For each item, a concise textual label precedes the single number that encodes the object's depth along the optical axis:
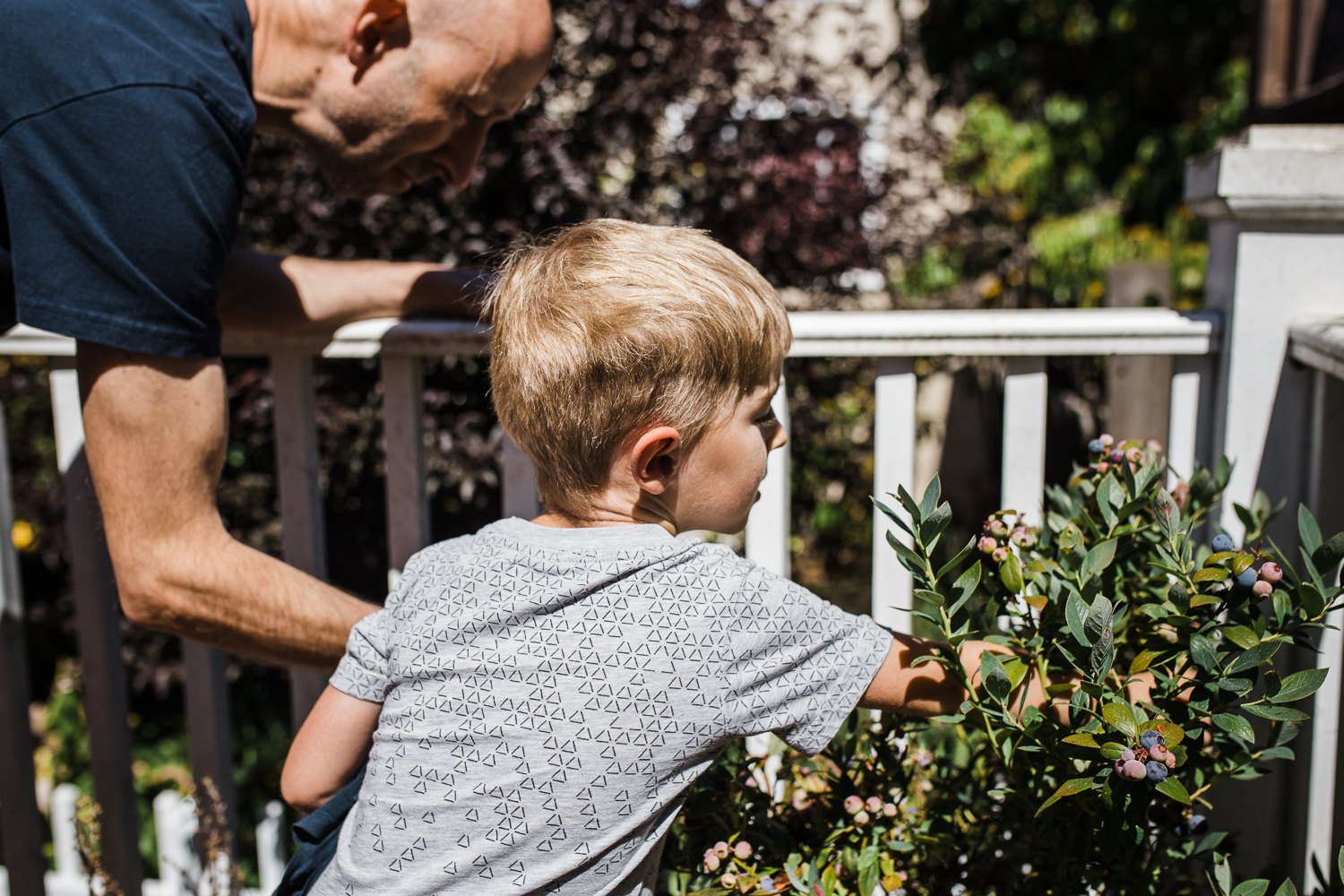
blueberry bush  0.98
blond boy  1.06
